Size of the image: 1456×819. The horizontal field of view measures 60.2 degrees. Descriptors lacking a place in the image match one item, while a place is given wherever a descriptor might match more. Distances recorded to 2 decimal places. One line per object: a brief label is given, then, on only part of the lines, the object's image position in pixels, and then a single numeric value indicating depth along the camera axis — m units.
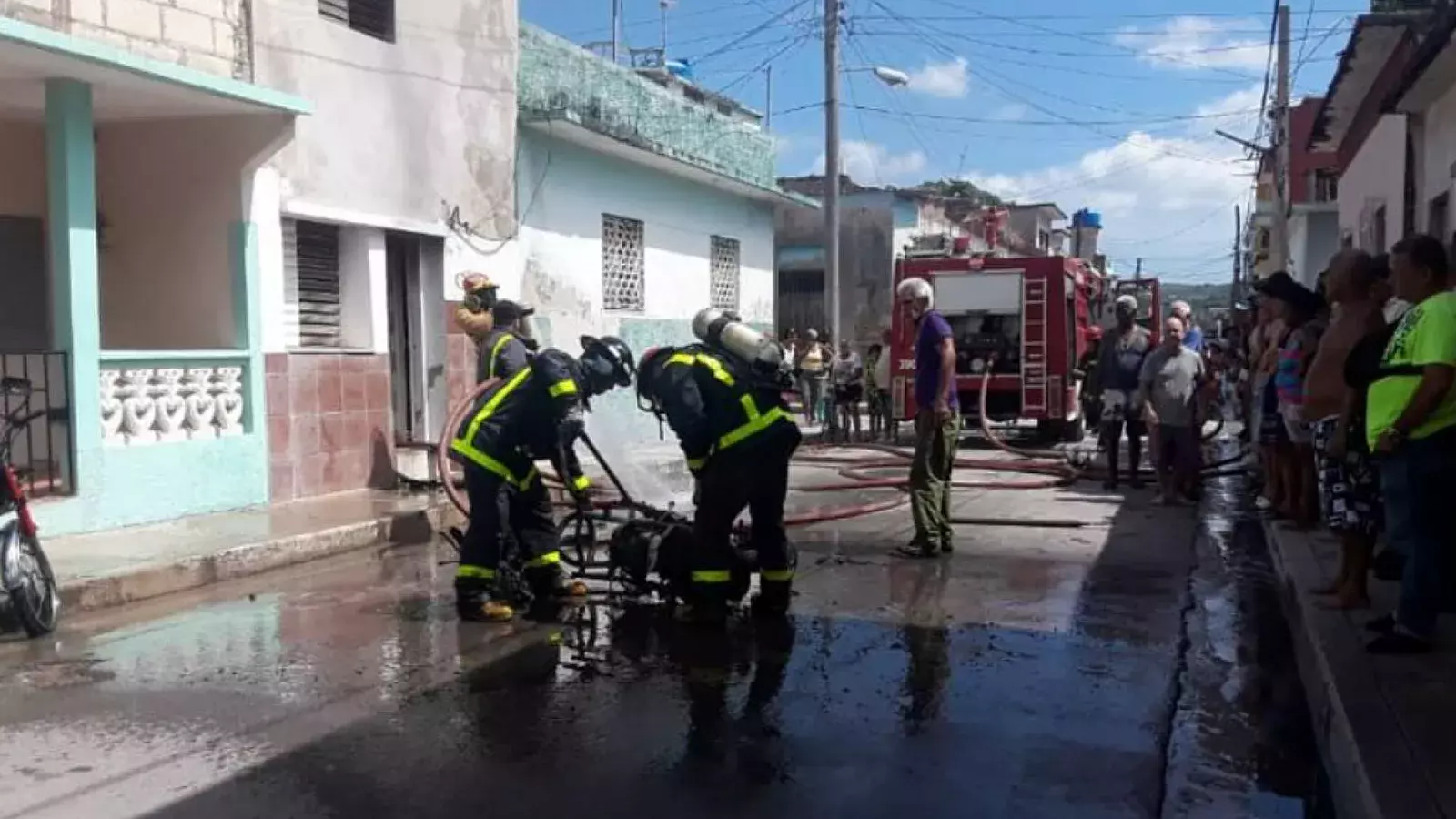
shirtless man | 5.60
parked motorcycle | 6.09
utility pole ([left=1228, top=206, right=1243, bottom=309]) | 49.94
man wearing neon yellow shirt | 4.74
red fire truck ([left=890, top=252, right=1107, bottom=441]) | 16.67
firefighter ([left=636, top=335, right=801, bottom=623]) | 5.98
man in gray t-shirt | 10.30
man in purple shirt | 7.74
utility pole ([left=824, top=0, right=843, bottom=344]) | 19.78
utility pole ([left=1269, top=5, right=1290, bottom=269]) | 23.55
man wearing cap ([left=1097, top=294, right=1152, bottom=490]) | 11.02
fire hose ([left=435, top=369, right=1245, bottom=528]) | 7.97
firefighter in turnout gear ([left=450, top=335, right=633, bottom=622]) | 6.36
